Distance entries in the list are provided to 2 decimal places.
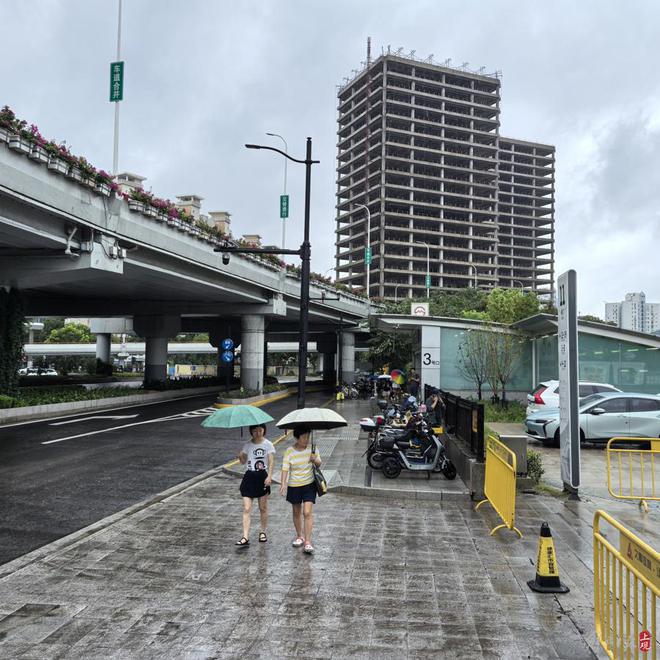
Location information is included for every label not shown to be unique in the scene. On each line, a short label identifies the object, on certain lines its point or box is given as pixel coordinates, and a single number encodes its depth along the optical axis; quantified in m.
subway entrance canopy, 20.67
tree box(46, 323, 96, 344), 102.75
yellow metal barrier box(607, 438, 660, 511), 9.47
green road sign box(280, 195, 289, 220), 35.69
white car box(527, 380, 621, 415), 17.66
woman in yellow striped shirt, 6.90
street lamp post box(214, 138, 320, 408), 13.54
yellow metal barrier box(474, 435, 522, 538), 7.51
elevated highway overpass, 16.30
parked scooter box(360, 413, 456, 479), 10.95
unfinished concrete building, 110.19
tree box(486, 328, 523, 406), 25.09
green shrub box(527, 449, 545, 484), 10.98
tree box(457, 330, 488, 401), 26.02
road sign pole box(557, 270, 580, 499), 9.88
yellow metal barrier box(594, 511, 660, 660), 3.68
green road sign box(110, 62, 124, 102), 22.48
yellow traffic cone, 5.70
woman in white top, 7.22
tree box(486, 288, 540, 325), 56.00
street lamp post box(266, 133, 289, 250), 34.72
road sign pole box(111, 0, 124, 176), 20.76
